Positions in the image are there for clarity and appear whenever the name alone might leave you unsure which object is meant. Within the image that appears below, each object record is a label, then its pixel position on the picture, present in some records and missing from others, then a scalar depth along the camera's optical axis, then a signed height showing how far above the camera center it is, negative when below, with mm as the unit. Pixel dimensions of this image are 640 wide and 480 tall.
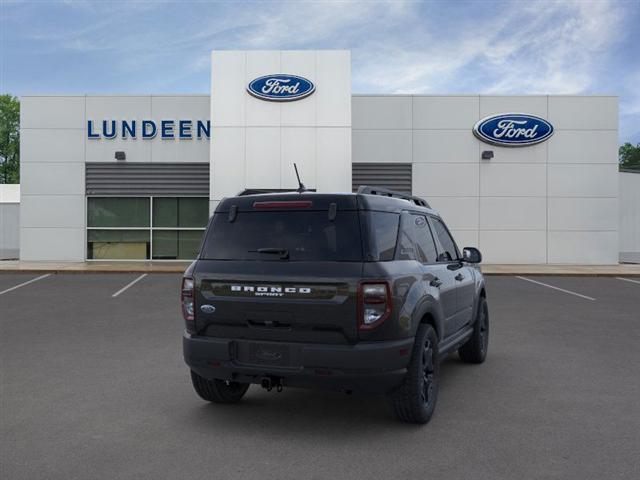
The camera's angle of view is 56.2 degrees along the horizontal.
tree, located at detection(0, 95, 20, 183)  67688 +10116
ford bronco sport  4121 -496
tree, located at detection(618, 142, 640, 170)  85812 +11402
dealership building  21047 +2499
